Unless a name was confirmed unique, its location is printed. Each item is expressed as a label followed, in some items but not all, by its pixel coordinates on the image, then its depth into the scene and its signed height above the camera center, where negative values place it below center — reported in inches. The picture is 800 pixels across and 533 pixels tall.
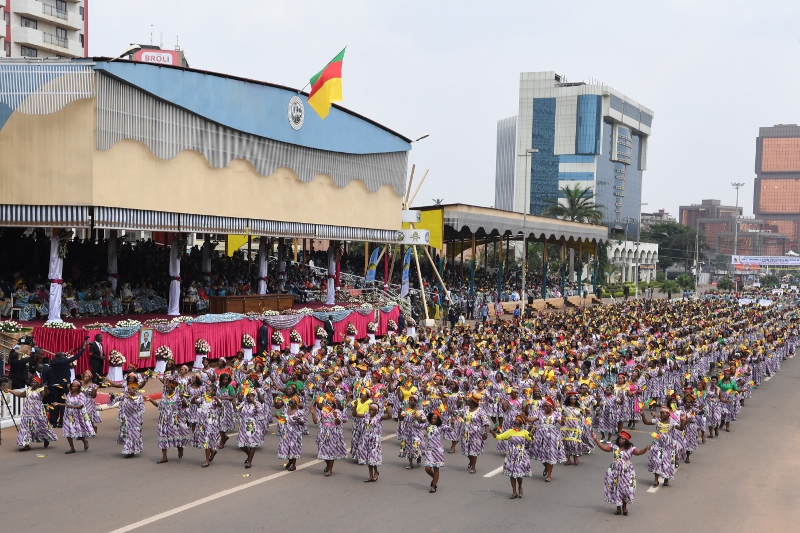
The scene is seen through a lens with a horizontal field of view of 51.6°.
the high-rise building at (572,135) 5654.5 +756.6
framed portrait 943.0 -131.1
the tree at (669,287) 3335.1 -163.4
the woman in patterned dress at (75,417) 607.8 -143.0
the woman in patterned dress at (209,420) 584.1 -133.8
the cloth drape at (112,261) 1200.8 -49.3
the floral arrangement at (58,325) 889.1 -107.6
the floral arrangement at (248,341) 1080.2 -142.3
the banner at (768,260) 3683.6 -45.3
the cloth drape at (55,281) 946.1 -64.3
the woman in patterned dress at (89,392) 626.5 -125.1
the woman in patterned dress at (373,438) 554.6 -136.6
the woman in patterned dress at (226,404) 604.7 -130.3
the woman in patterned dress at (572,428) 607.2 -137.1
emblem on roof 1289.4 +189.6
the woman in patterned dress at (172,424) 594.2 -139.7
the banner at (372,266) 1610.2 -58.1
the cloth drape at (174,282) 1118.4 -71.2
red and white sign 2306.2 +490.1
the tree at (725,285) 3639.3 -161.7
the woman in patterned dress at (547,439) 569.9 -136.5
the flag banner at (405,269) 1614.2 -61.6
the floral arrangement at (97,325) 900.6 -108.4
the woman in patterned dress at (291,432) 561.6 -137.0
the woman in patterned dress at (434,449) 538.9 -137.9
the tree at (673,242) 5472.4 +28.3
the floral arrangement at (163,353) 910.1 -137.5
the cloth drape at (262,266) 1298.0 -53.0
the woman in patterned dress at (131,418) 602.2 -139.1
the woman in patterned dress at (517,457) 526.9 -138.0
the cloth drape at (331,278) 1459.2 -76.2
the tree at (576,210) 3125.0 +128.5
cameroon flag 1245.1 +220.2
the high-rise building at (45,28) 2245.3 +560.7
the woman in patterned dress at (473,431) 588.4 -136.6
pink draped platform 878.4 -131.1
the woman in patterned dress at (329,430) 568.7 -134.6
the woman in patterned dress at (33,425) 616.1 -149.6
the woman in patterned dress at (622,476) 491.2 -137.5
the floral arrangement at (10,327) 853.8 -106.6
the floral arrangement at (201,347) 1009.5 -142.3
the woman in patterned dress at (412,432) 579.2 -138.9
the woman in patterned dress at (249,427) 578.2 -137.9
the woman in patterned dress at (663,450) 559.8 -138.6
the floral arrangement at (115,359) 877.8 -139.4
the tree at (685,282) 3512.8 -149.1
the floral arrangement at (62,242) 978.7 -20.0
